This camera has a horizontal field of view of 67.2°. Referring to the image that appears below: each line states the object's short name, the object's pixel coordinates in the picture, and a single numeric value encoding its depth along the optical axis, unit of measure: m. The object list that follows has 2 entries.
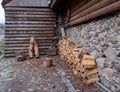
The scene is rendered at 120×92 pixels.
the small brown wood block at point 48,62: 3.15
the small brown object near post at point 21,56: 3.72
